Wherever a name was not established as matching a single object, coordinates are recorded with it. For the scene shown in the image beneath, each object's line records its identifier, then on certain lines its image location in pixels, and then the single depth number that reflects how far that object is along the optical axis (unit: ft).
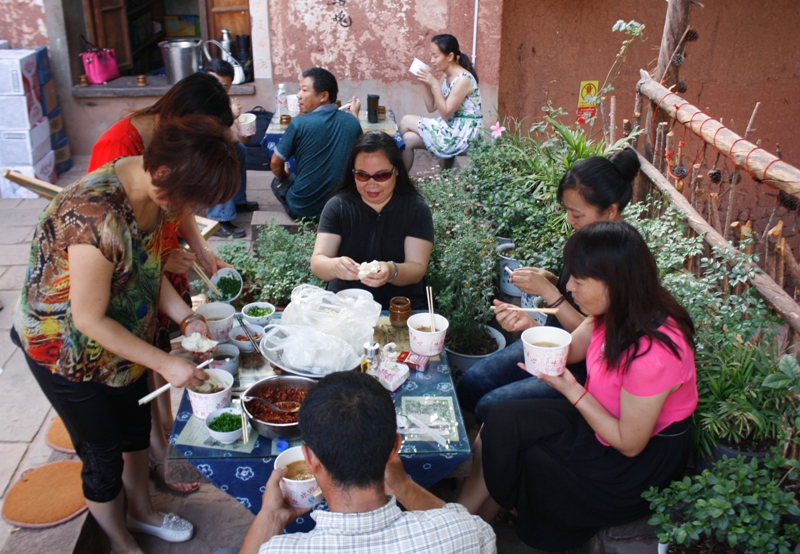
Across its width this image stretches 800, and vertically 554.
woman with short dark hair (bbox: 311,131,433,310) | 11.43
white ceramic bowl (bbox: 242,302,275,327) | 9.44
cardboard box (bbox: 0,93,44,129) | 21.67
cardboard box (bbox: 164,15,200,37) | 36.81
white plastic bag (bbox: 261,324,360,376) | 8.41
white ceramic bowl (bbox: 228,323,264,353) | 9.21
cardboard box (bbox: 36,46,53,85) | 23.68
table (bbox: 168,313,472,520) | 7.40
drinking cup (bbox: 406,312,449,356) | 8.89
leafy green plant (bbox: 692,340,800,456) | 8.36
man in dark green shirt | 17.47
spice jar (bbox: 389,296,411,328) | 9.81
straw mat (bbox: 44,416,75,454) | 11.05
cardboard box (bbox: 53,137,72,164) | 24.56
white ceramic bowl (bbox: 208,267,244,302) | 10.95
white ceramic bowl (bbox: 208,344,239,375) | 8.48
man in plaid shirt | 5.58
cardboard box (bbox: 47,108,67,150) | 24.56
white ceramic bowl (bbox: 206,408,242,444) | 7.41
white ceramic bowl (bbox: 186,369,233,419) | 7.67
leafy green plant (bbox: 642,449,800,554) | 7.27
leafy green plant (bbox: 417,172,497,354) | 12.72
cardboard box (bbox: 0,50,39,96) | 21.57
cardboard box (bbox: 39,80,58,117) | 23.85
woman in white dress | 20.56
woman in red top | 10.00
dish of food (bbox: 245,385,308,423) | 7.64
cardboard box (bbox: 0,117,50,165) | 21.86
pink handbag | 25.58
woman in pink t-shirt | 7.80
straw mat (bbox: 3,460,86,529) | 9.36
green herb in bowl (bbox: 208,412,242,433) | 7.55
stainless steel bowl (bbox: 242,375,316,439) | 7.40
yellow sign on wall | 25.50
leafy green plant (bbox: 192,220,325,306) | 13.35
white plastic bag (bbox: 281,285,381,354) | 9.04
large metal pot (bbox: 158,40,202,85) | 25.75
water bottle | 21.95
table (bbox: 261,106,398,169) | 20.24
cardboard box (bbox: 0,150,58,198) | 22.13
